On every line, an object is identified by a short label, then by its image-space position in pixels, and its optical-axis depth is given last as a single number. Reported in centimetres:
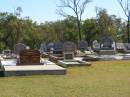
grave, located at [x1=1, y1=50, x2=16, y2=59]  1335
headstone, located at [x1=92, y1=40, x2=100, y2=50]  2100
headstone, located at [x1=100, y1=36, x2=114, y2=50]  1622
